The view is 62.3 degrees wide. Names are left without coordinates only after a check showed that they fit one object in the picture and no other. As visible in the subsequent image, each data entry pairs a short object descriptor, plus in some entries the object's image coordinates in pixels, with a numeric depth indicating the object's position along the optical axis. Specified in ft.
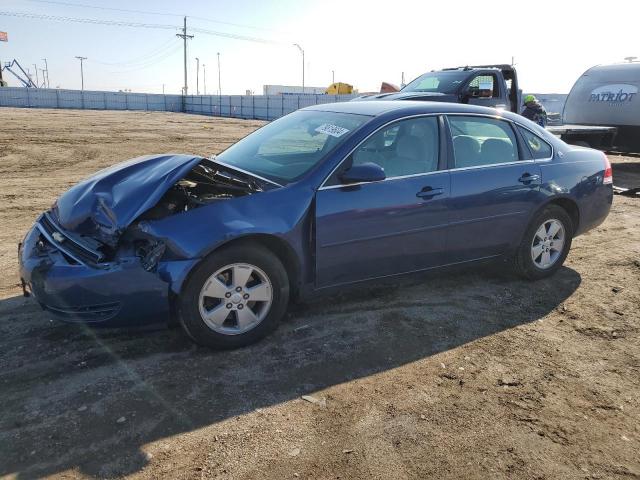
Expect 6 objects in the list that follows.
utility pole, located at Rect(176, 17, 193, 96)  247.91
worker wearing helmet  39.42
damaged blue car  11.01
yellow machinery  149.66
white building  318.24
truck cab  32.53
